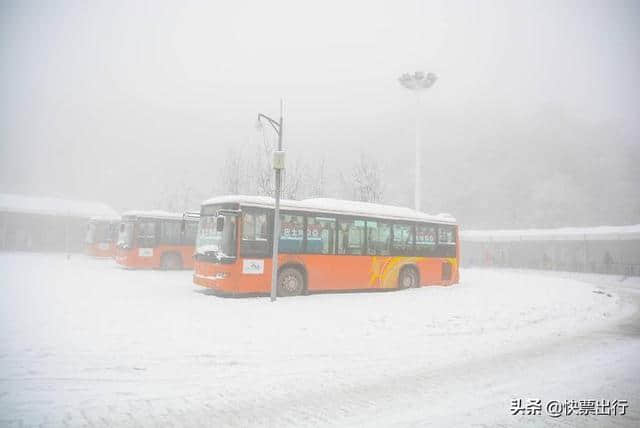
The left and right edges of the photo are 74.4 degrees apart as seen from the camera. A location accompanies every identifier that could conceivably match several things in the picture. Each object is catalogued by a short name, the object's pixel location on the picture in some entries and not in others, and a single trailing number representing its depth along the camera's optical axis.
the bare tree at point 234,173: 40.78
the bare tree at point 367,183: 38.47
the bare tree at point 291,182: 36.73
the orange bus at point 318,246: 13.08
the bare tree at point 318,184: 40.42
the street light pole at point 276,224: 12.69
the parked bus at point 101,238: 32.25
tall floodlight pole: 36.84
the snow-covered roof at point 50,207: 45.09
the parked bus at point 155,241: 22.95
